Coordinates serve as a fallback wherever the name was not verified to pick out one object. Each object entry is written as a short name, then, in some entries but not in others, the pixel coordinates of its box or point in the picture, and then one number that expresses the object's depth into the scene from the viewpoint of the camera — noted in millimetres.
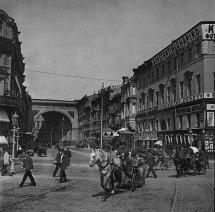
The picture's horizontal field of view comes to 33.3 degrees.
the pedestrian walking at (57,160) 19289
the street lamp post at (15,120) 23652
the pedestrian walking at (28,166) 15910
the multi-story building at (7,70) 38250
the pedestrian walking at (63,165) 17781
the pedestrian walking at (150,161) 19984
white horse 12859
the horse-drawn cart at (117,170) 12891
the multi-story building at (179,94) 28539
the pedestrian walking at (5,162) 20378
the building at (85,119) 105281
